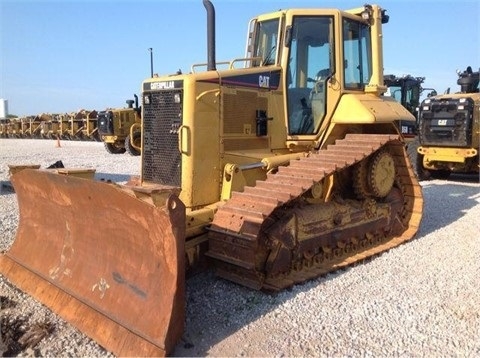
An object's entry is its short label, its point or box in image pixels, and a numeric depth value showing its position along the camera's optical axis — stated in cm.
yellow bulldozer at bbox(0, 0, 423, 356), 358
